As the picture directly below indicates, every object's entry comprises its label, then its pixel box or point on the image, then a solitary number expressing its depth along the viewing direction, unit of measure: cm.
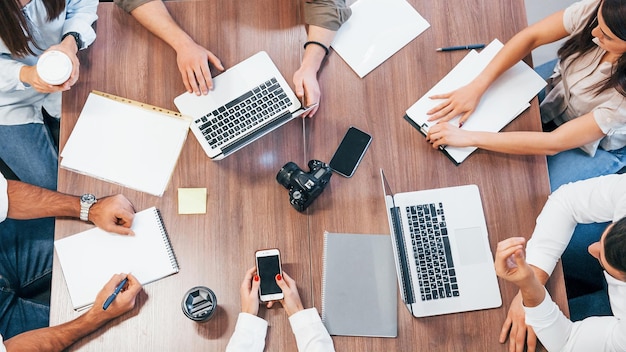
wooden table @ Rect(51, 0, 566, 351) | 142
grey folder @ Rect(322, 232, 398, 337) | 142
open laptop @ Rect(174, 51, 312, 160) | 151
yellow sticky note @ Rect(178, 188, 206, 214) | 149
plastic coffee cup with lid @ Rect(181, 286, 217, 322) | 138
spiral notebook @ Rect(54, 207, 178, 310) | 143
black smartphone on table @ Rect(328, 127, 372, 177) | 152
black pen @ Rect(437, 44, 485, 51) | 163
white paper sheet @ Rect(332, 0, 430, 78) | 162
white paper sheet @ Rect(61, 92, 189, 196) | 151
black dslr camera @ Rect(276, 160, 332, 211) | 141
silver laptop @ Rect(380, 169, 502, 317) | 143
